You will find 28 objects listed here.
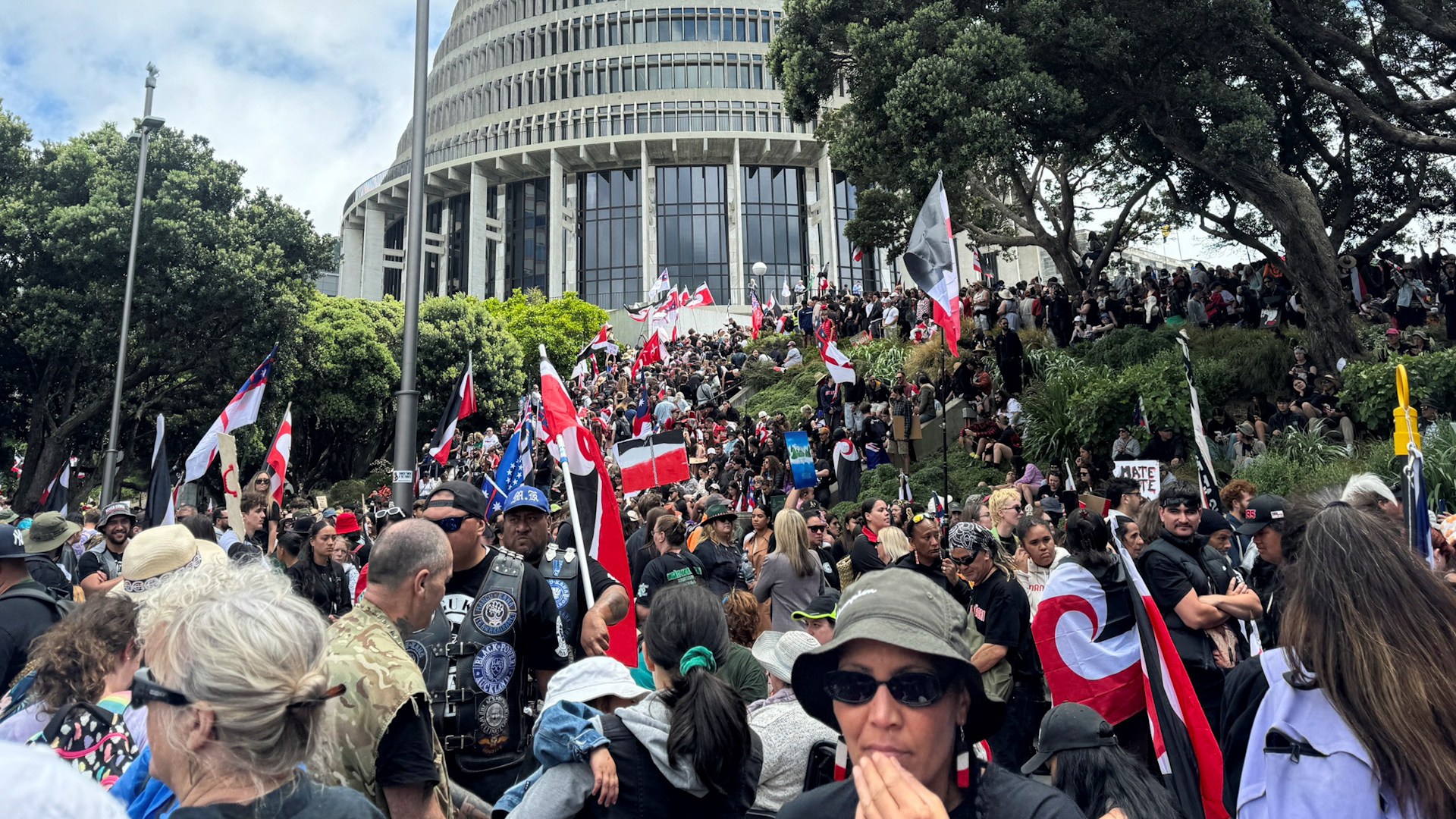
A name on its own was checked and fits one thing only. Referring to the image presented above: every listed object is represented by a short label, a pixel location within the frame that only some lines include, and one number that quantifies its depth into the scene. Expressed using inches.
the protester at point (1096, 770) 110.0
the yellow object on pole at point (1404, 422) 203.6
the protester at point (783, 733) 127.3
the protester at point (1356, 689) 78.2
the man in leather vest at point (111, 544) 310.0
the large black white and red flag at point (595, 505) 219.0
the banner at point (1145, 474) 385.9
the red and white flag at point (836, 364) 721.6
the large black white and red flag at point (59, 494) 652.7
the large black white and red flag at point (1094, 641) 180.4
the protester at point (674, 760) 109.7
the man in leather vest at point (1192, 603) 180.9
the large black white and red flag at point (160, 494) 365.7
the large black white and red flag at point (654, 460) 445.1
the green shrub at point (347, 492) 1346.6
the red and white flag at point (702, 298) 1561.9
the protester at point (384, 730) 110.6
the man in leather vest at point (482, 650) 152.5
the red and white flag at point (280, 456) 408.8
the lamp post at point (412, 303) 378.3
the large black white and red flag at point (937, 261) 488.1
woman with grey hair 80.0
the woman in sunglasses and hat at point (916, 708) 70.6
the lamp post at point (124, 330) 711.7
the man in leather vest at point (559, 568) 193.2
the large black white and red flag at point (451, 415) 462.5
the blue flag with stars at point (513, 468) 417.1
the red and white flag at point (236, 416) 416.5
